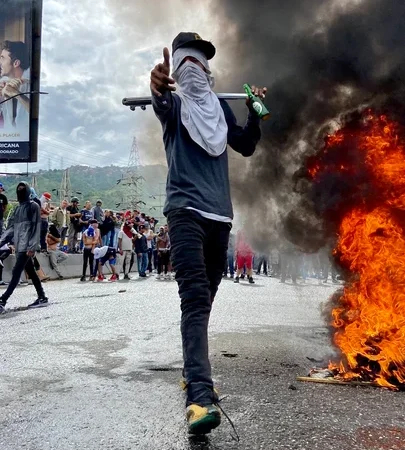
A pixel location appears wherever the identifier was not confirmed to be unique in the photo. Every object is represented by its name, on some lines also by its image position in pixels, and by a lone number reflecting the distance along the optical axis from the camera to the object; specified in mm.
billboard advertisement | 24781
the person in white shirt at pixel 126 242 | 15922
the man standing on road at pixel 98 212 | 17984
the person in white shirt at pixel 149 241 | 18662
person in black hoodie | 8023
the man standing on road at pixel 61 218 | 16156
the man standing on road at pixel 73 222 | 17088
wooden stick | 3339
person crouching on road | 14781
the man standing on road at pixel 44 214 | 11711
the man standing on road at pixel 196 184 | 2650
